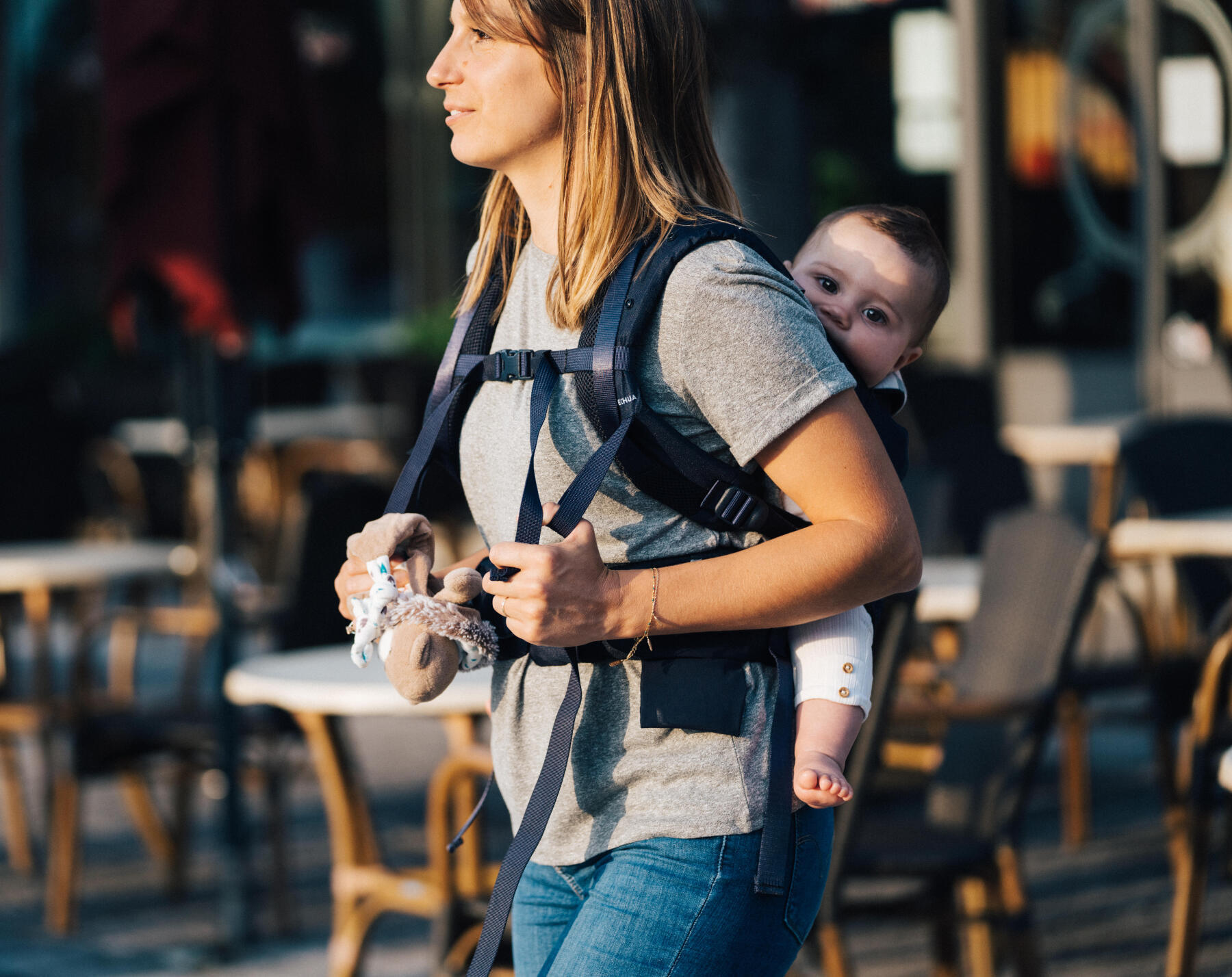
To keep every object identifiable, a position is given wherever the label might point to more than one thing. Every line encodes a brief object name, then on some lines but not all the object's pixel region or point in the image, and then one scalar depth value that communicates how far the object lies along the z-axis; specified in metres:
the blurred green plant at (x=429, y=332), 21.92
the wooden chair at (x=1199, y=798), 7.55
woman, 3.19
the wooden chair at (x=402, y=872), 6.61
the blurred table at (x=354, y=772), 6.64
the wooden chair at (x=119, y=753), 9.48
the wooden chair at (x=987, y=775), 6.50
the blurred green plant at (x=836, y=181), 18.47
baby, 3.34
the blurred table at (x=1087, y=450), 14.03
